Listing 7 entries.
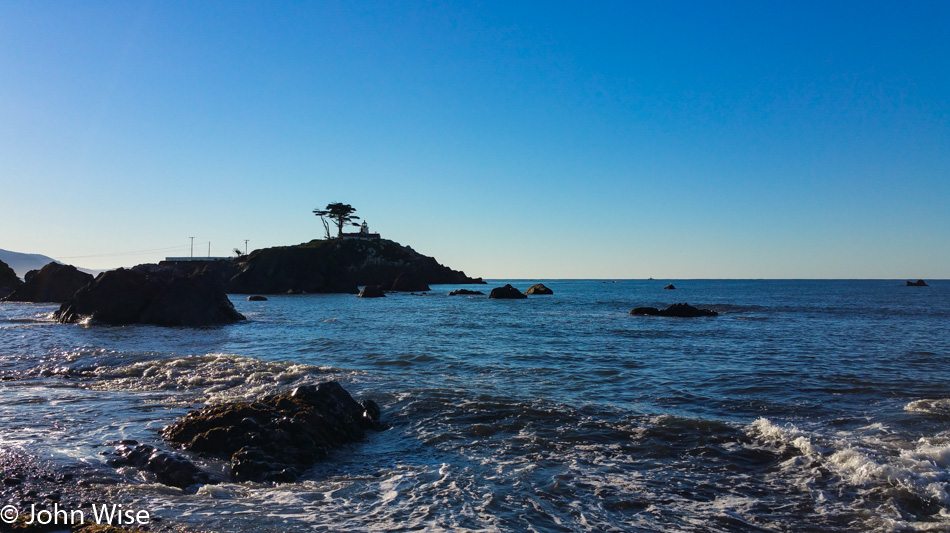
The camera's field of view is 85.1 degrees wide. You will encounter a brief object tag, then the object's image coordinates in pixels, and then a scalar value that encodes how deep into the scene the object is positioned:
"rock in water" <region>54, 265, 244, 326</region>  35.41
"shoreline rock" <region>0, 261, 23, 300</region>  73.04
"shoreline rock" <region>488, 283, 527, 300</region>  83.81
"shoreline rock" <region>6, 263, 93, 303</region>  62.22
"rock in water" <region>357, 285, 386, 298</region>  85.19
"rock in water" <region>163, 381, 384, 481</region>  8.49
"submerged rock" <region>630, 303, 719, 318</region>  47.55
